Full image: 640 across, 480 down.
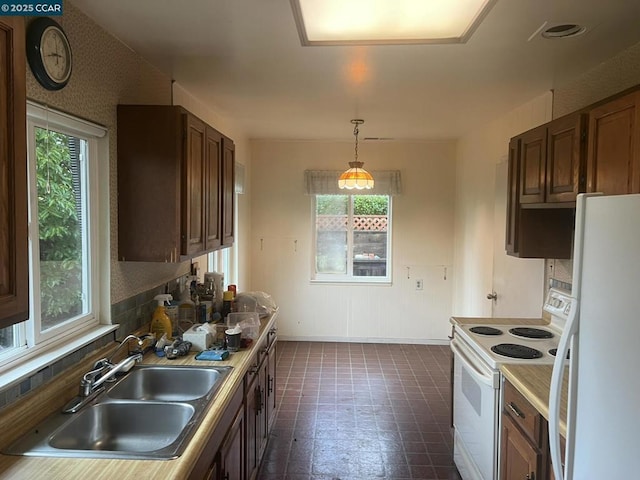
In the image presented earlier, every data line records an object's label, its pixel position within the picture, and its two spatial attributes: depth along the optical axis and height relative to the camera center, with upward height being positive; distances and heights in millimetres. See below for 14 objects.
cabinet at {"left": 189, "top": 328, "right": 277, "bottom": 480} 1664 -965
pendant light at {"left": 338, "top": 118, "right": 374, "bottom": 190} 4262 +385
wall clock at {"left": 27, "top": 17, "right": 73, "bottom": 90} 1634 +616
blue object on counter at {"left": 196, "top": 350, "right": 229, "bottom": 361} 2221 -674
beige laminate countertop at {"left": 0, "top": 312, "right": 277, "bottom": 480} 1251 -705
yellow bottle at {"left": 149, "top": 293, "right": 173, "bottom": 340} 2502 -587
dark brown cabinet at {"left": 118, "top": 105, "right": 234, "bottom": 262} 2270 +179
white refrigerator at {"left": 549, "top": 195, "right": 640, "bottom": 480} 1021 -307
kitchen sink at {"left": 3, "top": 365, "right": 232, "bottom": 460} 1394 -742
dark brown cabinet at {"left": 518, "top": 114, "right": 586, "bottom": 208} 2176 +324
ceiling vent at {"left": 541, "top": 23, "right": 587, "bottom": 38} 2047 +882
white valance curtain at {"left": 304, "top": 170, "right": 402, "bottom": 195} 5348 +442
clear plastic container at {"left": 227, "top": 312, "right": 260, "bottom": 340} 2578 -615
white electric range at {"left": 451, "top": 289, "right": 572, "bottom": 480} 2154 -756
